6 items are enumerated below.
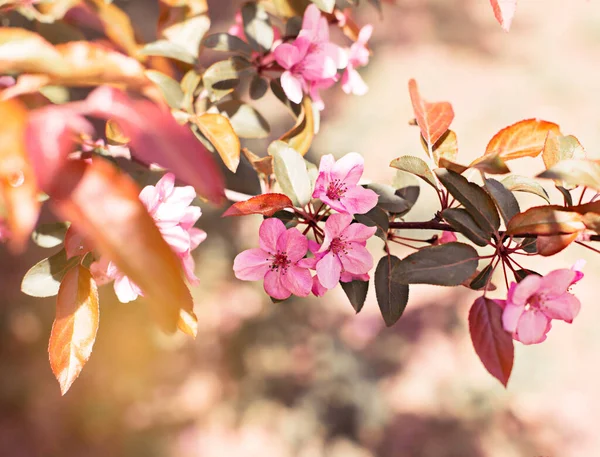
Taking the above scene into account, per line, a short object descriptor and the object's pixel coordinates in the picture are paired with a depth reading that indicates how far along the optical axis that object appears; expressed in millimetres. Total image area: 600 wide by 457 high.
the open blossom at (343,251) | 548
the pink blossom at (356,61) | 808
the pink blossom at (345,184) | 558
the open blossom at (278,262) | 558
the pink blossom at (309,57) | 665
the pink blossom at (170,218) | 534
